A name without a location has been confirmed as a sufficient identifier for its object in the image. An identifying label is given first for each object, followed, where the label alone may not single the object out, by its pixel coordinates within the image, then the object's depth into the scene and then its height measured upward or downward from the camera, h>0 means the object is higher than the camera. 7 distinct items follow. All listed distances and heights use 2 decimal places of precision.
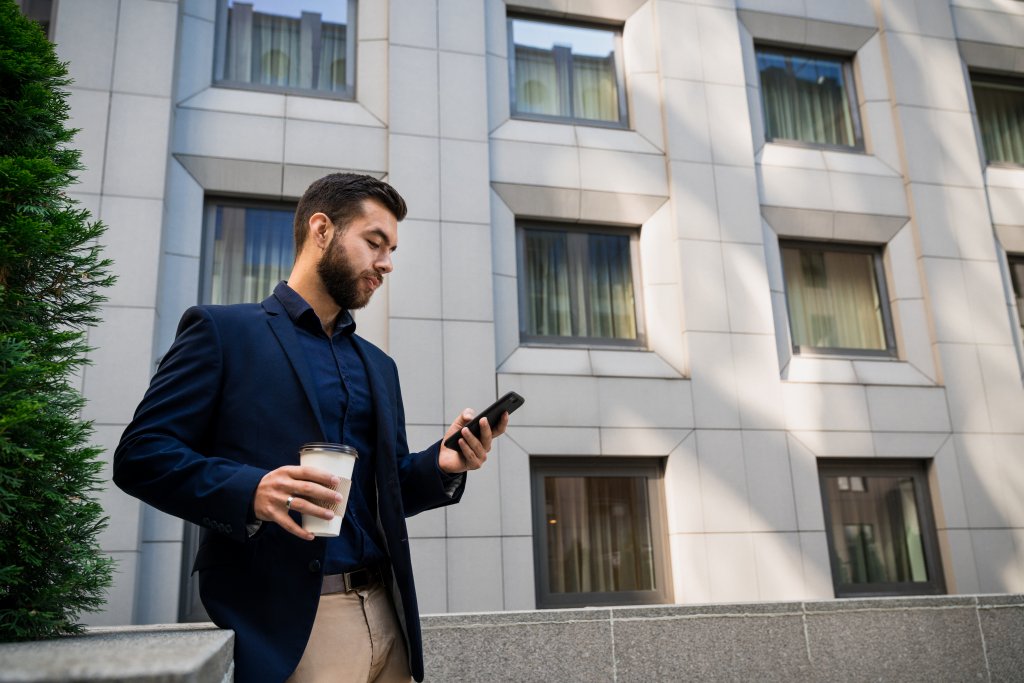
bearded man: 2.18 +0.31
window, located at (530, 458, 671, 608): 8.83 +0.27
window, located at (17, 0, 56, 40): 8.72 +5.81
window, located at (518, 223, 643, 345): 9.73 +3.17
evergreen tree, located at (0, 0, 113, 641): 2.40 +0.64
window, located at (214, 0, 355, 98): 9.44 +5.90
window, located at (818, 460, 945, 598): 9.56 +0.21
